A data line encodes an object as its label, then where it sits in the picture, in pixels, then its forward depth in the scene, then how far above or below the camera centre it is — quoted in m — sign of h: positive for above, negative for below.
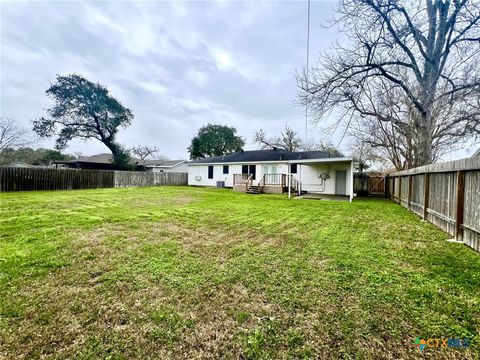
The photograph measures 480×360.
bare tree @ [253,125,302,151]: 31.22 +5.43
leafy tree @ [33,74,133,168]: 24.00 +6.65
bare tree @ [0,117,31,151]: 26.22 +4.48
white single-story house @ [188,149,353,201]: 15.20 +0.34
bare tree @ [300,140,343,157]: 30.88 +4.67
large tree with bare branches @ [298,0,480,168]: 8.60 +5.24
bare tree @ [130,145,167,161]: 46.37 +4.94
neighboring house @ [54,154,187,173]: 29.19 +1.36
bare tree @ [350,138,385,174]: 25.09 +2.97
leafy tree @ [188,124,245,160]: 32.19 +4.92
